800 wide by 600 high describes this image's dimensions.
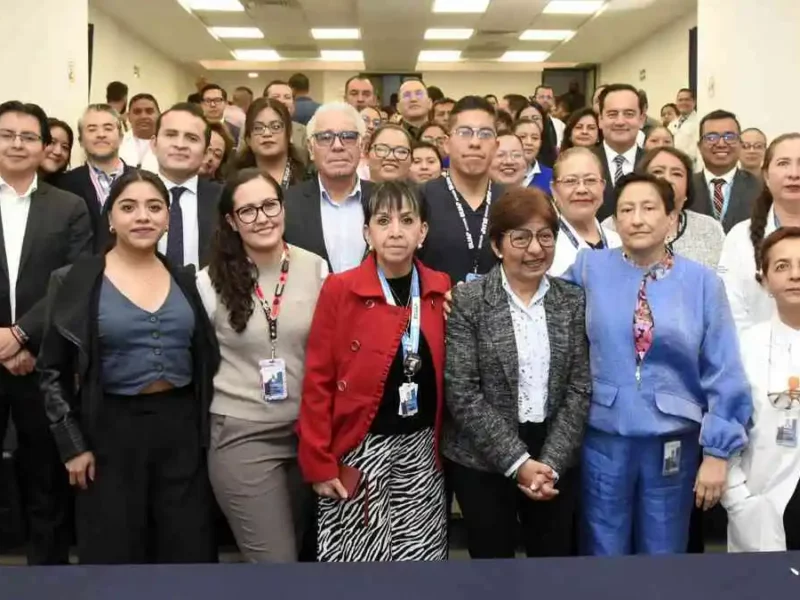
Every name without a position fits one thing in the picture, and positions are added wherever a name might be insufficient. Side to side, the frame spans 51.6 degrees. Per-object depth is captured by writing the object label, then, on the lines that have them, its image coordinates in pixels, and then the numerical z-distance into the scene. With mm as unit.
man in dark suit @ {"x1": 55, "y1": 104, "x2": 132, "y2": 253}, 3605
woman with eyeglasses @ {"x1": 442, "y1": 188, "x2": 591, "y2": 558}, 2398
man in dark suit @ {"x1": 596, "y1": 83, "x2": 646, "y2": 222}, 4328
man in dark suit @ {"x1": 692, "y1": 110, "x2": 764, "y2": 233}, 4480
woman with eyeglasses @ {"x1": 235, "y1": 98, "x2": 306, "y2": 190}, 3729
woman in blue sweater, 2434
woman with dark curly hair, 2516
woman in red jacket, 2412
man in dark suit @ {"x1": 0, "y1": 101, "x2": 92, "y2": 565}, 3007
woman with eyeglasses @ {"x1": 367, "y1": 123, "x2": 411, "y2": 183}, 3623
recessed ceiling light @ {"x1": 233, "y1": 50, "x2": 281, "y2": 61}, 16128
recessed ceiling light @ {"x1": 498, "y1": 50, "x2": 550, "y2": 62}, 16125
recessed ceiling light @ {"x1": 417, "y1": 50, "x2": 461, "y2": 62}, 16109
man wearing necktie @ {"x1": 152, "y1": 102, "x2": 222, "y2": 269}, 3189
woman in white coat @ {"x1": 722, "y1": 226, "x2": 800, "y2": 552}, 2426
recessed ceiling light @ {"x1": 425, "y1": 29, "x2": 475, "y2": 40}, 13570
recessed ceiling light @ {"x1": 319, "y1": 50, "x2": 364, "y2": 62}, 16141
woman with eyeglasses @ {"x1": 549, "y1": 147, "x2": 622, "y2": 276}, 2982
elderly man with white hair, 3111
